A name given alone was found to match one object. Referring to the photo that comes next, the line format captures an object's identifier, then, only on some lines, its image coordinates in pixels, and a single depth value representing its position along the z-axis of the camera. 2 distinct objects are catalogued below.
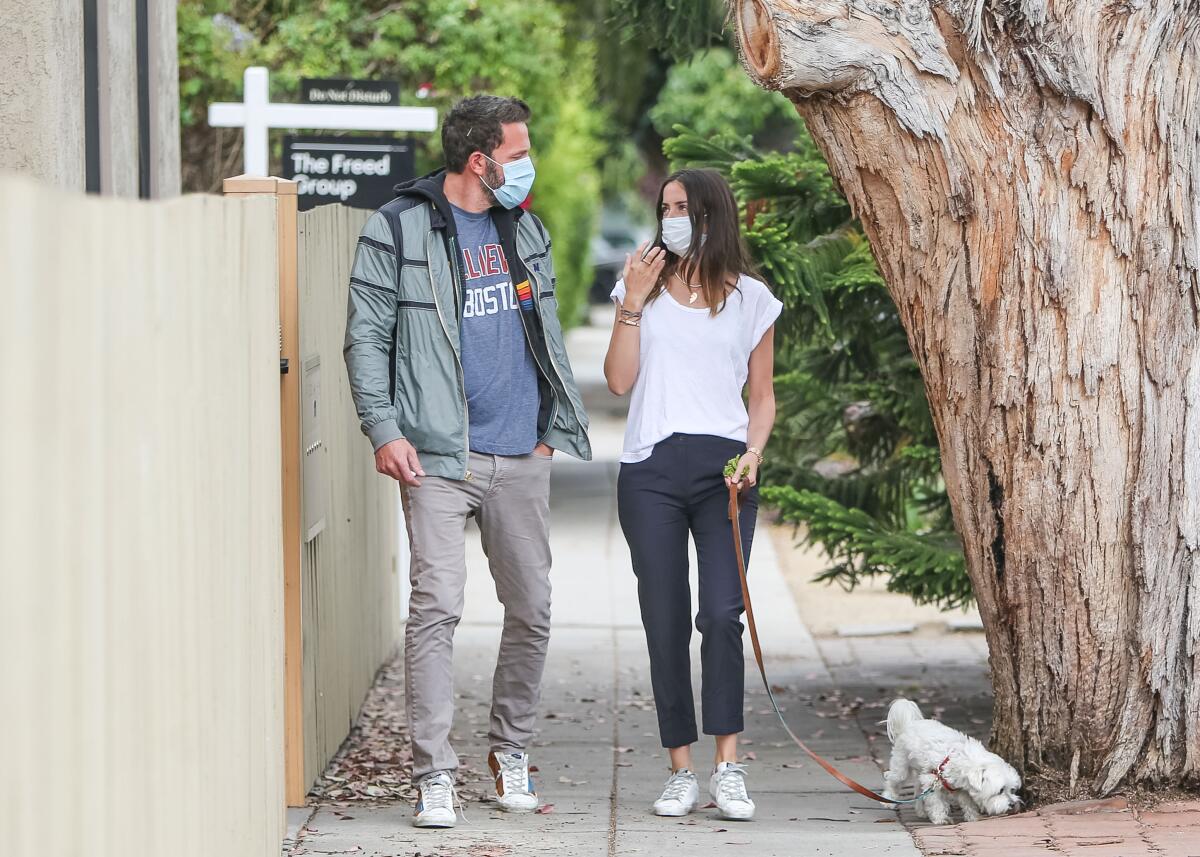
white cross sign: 16.61
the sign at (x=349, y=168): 17.06
